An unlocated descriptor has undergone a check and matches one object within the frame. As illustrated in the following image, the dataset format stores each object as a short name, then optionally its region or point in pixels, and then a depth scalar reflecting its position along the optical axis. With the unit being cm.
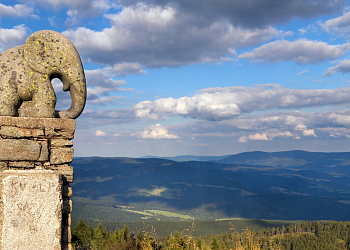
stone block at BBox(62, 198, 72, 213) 545
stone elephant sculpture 587
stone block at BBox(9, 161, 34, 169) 537
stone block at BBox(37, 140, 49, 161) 552
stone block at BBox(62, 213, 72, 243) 527
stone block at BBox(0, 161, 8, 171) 526
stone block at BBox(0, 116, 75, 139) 547
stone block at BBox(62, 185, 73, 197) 549
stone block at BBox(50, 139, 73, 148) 571
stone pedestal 470
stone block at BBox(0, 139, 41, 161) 531
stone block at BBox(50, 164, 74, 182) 563
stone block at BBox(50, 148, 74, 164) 563
